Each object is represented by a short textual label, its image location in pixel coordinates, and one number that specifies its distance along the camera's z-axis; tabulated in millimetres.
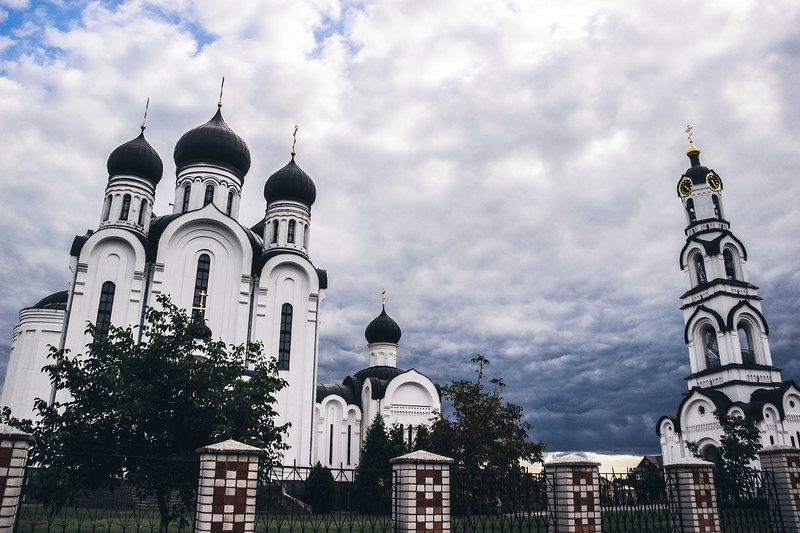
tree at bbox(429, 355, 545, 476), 15336
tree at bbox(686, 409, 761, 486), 21703
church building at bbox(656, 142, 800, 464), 29000
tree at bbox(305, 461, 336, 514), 20562
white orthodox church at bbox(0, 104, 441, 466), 25578
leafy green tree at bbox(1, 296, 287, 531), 10281
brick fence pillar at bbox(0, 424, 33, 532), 6773
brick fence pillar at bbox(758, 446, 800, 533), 10883
